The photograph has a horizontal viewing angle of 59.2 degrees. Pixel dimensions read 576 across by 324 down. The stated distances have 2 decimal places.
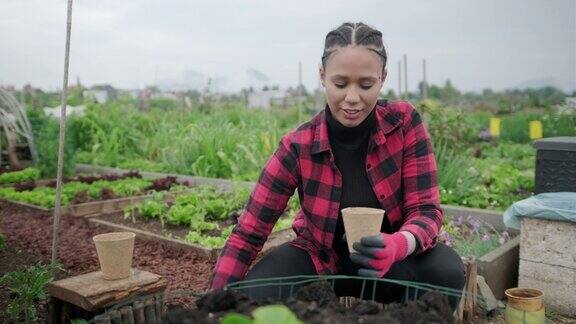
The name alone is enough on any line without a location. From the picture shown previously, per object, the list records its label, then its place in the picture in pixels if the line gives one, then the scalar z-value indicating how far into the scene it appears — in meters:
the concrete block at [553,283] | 2.98
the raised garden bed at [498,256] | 3.04
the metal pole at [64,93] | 2.41
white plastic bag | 2.98
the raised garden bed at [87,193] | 4.98
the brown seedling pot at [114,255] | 2.00
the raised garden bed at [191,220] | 3.74
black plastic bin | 3.23
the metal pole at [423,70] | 10.96
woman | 1.88
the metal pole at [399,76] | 10.26
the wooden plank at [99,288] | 1.92
